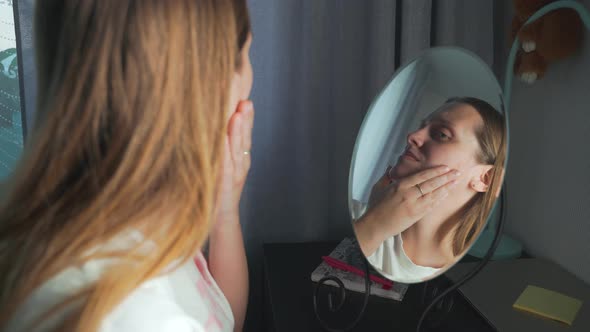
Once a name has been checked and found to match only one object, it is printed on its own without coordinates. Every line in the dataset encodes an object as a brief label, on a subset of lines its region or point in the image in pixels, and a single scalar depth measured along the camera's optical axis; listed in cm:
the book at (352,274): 84
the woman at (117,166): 45
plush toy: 82
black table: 75
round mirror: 59
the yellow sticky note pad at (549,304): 74
